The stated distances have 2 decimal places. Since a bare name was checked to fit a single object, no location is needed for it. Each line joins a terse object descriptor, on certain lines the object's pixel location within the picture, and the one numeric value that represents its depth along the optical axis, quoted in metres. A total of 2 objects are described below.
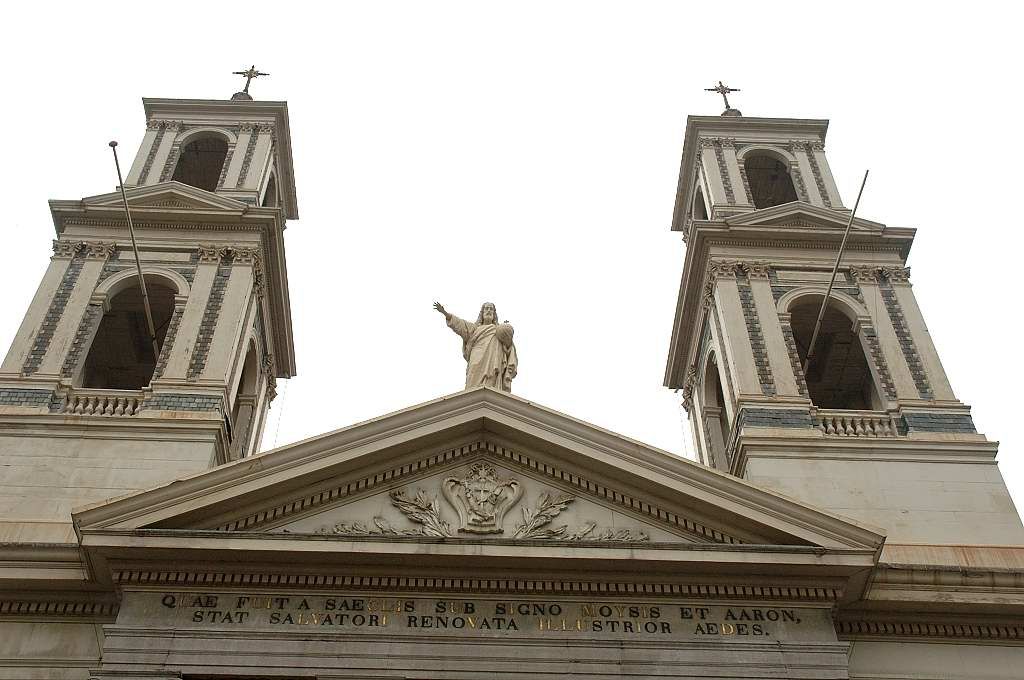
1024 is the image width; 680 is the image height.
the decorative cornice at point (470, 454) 16.77
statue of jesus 20.58
